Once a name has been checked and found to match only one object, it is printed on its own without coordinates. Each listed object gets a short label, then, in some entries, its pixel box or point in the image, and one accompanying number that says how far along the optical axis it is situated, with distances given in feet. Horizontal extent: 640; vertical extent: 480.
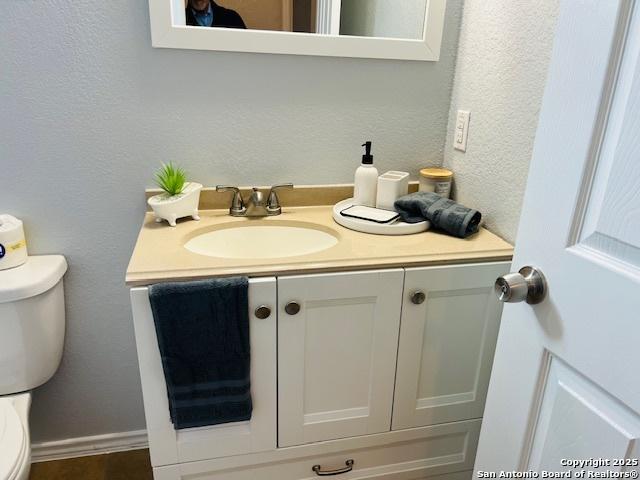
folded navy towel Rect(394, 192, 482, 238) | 4.10
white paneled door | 1.97
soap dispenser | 4.56
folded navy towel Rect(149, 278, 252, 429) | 3.31
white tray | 4.20
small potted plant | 4.16
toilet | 4.03
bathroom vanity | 3.54
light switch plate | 4.65
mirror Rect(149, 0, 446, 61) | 4.15
